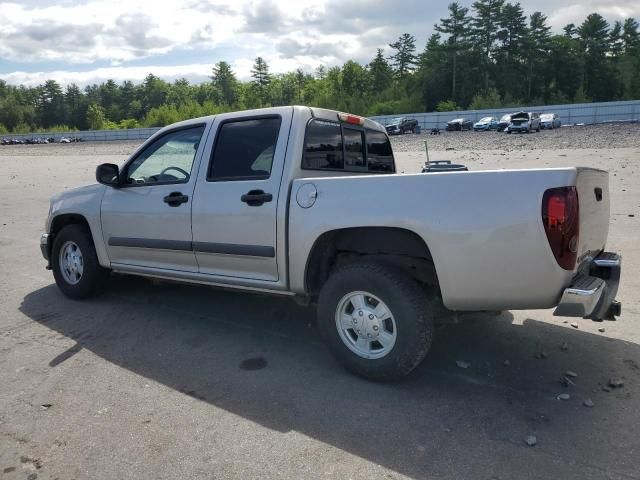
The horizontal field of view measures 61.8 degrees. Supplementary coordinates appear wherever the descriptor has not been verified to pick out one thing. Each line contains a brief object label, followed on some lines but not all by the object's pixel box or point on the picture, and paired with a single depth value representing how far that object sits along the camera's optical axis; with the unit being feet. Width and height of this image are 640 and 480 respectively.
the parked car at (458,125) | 168.45
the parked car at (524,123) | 128.67
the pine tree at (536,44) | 277.85
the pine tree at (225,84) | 457.68
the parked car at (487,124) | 153.79
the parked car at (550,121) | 142.92
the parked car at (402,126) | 163.84
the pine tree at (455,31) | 285.43
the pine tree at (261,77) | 419.95
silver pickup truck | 10.33
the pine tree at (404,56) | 348.38
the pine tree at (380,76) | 338.95
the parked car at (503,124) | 142.67
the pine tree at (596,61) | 269.23
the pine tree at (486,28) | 279.90
